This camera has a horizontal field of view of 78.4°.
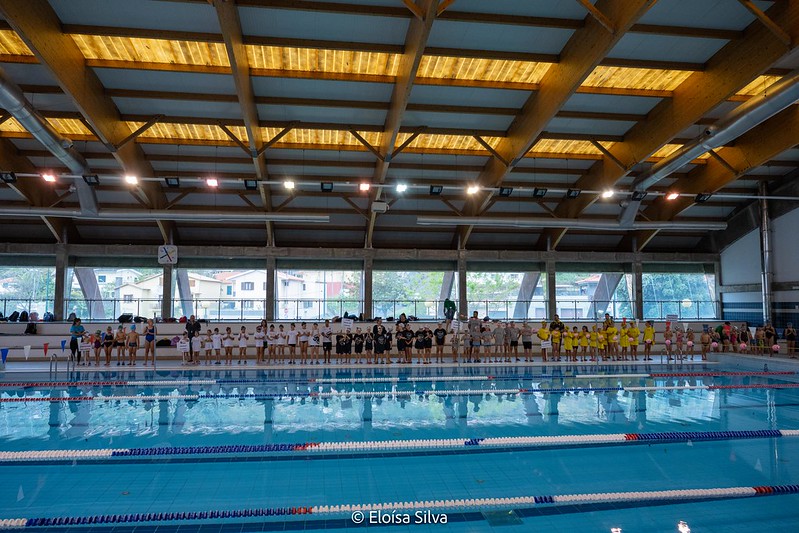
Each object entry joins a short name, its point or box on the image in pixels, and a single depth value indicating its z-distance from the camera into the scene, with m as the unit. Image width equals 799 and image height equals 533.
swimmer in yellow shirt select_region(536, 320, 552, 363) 13.29
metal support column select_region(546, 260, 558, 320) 18.42
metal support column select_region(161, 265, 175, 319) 16.70
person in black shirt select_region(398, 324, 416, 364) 13.11
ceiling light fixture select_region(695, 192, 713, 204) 13.63
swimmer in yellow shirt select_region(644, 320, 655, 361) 13.95
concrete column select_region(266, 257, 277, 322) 17.28
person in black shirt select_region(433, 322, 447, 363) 13.23
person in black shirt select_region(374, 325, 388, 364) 13.07
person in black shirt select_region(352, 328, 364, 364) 13.12
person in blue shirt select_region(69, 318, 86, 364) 12.22
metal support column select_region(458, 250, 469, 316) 17.84
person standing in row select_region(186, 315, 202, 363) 12.93
